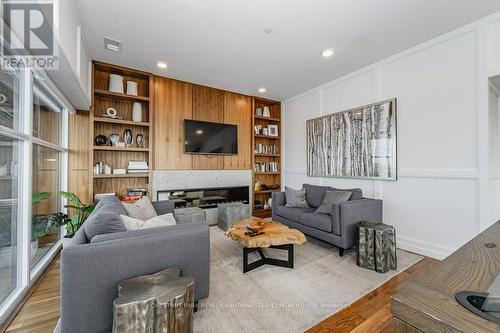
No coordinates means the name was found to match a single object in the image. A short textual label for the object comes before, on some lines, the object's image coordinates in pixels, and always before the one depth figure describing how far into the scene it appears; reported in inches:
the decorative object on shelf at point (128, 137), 147.0
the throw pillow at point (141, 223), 67.3
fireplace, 157.6
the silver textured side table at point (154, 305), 46.6
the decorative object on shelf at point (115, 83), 141.0
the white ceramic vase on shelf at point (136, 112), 148.6
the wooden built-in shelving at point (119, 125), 138.4
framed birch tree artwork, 126.0
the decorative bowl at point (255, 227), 98.9
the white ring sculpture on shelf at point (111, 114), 140.1
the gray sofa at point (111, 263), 50.4
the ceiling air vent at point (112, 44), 110.4
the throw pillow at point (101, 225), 58.5
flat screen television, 165.8
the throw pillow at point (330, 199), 126.8
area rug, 64.3
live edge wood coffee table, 89.9
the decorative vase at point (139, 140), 151.6
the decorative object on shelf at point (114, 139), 143.3
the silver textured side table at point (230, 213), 152.0
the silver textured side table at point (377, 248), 92.5
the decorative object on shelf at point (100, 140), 137.9
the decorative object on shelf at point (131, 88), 145.7
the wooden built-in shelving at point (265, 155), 200.1
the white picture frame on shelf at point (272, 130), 212.1
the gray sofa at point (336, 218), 106.0
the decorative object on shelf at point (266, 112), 207.6
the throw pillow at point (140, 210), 92.9
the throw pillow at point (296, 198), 149.9
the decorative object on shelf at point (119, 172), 141.5
